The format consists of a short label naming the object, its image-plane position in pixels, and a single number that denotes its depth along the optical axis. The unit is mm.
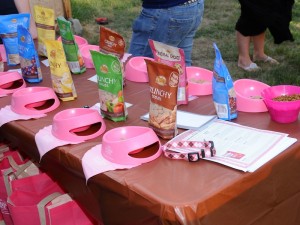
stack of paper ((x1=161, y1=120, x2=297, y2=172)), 1163
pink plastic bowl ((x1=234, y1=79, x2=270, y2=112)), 1427
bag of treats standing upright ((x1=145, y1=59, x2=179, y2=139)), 1221
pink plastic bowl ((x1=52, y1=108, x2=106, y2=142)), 1345
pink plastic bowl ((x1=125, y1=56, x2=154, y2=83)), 1781
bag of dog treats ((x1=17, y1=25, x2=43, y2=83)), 1757
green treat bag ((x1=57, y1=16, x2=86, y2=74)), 1821
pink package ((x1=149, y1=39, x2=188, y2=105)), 1439
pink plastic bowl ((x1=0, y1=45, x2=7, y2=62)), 2171
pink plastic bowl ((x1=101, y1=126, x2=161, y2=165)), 1184
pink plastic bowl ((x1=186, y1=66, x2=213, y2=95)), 1595
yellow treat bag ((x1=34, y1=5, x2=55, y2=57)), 2018
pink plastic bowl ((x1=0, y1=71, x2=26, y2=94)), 1778
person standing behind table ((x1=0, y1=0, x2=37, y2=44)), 2459
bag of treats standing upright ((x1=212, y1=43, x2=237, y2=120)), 1351
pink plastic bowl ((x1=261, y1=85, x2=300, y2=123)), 1326
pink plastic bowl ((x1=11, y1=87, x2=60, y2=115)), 1552
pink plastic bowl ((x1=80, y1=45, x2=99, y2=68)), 1988
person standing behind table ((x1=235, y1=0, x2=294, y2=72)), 3369
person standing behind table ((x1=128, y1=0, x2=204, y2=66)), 2111
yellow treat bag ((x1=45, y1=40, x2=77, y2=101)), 1604
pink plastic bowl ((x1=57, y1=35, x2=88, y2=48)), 2166
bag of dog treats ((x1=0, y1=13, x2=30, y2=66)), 2059
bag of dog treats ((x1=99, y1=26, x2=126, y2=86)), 1650
